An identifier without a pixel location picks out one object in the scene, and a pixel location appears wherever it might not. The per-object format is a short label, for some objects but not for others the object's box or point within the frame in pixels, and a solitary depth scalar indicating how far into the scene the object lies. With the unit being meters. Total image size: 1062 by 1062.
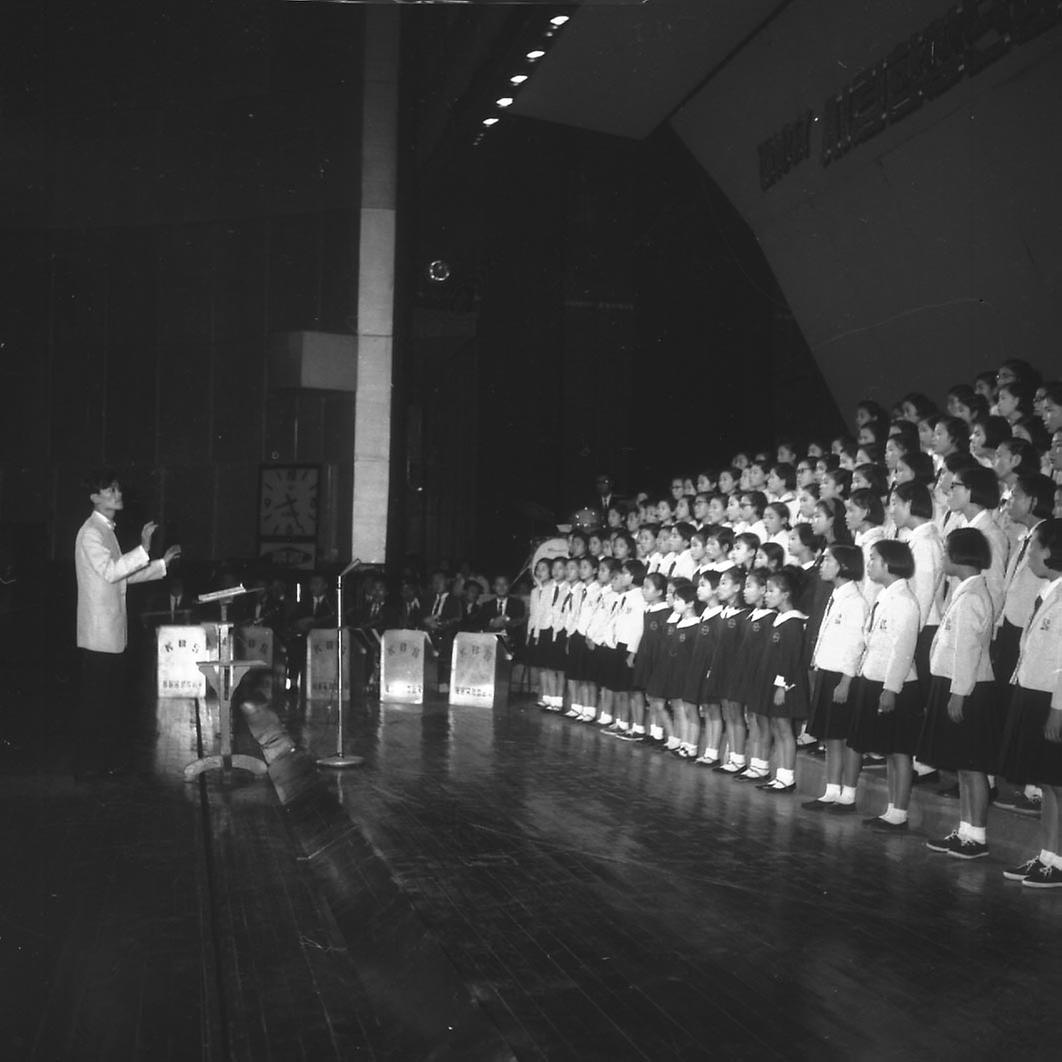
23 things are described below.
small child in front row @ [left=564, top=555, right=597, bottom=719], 10.75
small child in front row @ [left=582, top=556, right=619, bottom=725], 10.27
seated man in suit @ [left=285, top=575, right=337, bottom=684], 12.93
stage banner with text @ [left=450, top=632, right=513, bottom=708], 11.81
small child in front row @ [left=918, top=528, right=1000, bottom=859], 5.52
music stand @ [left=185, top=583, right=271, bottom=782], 7.81
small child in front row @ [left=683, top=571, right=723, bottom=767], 8.36
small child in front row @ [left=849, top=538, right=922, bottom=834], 6.18
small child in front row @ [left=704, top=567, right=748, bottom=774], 7.95
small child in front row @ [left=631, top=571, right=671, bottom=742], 9.16
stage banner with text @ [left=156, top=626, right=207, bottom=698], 12.17
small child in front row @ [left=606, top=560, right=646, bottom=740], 9.82
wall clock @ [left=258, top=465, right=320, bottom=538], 16.44
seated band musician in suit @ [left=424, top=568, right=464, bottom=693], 13.45
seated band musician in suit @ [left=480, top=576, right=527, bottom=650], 13.14
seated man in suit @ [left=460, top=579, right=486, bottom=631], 13.59
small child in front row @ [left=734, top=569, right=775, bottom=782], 7.58
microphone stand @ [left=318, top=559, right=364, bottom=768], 7.91
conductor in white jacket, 7.60
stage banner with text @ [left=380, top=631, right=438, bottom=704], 11.84
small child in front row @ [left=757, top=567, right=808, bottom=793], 7.34
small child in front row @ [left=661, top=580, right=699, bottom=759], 8.65
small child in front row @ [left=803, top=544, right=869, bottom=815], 6.60
